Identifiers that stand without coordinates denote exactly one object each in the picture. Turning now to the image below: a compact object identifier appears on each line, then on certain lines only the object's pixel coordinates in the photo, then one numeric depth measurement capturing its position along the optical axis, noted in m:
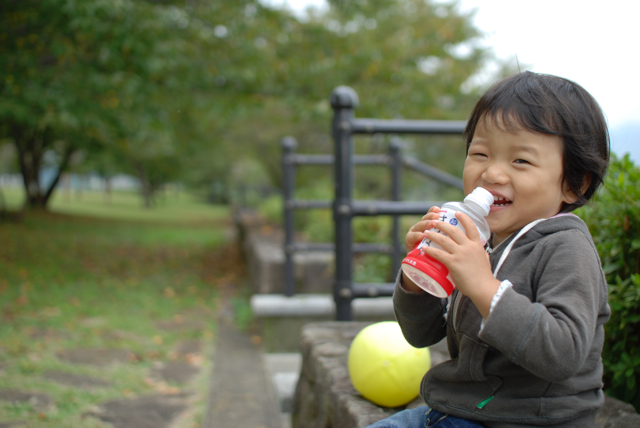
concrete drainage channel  2.60
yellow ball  1.72
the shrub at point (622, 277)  1.67
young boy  1.05
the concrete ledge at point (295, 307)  4.52
